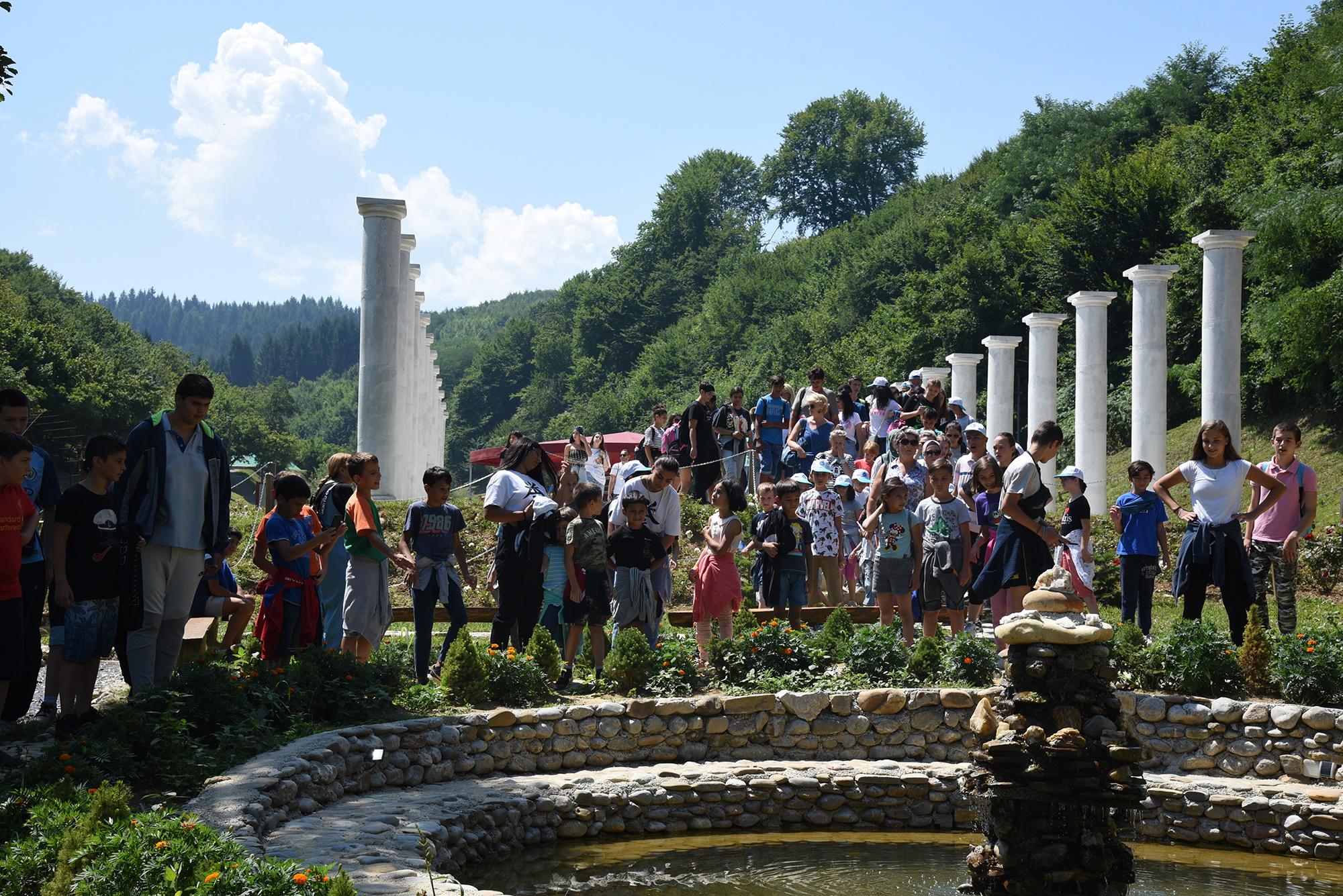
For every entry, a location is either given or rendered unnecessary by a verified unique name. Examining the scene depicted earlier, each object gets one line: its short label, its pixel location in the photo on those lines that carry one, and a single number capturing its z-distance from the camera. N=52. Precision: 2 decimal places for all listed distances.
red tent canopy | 35.38
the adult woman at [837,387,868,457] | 16.42
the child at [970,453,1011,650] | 9.98
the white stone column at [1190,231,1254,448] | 18.30
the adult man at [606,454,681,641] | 10.61
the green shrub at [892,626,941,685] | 10.04
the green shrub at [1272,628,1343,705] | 9.21
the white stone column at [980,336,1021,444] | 26.45
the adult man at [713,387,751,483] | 18.16
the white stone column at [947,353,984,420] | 27.92
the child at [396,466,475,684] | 9.86
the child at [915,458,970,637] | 10.55
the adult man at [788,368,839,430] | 15.95
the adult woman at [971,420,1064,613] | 9.59
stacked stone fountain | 6.15
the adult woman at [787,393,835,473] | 15.44
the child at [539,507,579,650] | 10.23
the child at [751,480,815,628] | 11.03
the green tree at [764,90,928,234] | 77.00
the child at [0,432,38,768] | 7.09
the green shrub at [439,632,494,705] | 9.57
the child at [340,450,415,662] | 9.54
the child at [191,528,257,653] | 10.72
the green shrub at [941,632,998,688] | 10.01
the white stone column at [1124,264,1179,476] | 20.64
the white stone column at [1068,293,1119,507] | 22.56
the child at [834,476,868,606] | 13.36
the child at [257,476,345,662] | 9.23
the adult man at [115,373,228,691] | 7.72
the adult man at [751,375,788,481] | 16.94
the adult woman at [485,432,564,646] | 9.95
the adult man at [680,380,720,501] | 17.44
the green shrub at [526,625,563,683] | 9.85
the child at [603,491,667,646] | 10.43
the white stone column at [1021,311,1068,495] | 24.19
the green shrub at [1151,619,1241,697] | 9.48
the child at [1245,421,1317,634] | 10.04
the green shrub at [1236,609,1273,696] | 9.43
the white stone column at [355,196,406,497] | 21.92
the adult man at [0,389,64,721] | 7.59
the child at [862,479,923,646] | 10.90
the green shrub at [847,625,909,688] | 10.16
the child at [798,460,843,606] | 12.19
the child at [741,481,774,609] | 11.13
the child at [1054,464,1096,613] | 10.58
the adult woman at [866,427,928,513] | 12.20
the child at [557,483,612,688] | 10.19
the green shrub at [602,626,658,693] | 9.94
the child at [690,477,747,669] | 10.68
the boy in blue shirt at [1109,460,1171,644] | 10.84
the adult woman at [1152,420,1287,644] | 9.74
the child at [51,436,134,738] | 7.58
